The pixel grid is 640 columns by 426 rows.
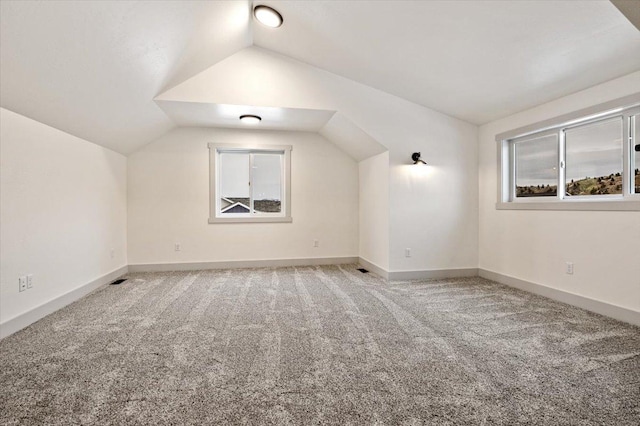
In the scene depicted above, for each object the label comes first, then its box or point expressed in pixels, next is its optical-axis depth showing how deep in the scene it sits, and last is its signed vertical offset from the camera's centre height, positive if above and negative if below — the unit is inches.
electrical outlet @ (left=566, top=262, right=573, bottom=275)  124.6 -23.3
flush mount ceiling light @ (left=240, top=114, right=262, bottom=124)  166.0 +52.4
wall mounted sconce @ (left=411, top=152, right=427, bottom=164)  162.7 +29.4
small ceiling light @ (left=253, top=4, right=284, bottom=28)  117.0 +78.7
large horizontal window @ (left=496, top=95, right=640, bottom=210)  110.4 +21.6
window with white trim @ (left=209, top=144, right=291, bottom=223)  202.6 +20.0
